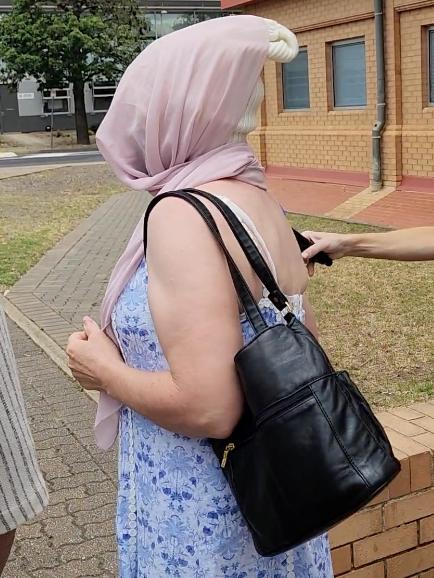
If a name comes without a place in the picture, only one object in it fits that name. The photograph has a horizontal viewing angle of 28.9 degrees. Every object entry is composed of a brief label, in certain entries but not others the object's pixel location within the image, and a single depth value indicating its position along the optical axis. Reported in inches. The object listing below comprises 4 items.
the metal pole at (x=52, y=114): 1777.4
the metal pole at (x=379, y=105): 531.2
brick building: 522.0
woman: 67.8
